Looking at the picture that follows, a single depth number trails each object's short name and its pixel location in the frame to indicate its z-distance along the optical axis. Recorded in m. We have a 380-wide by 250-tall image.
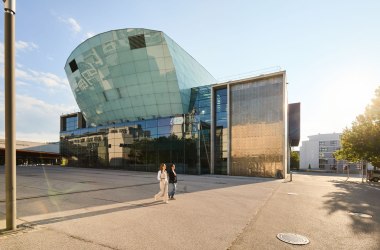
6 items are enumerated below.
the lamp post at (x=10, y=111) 6.59
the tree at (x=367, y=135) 28.66
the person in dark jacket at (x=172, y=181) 12.39
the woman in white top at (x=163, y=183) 11.47
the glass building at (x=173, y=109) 32.03
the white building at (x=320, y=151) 113.00
